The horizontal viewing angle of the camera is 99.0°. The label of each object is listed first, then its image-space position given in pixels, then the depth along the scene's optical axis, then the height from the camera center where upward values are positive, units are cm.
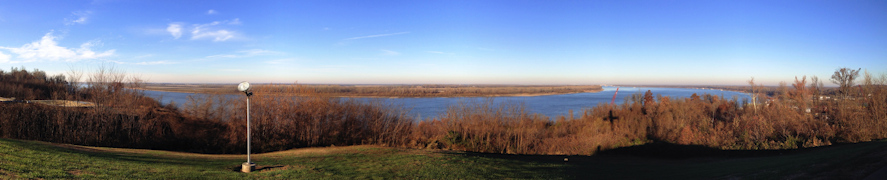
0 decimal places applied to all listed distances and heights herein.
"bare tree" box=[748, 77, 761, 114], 4079 -80
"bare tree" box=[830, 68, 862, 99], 3178 +58
